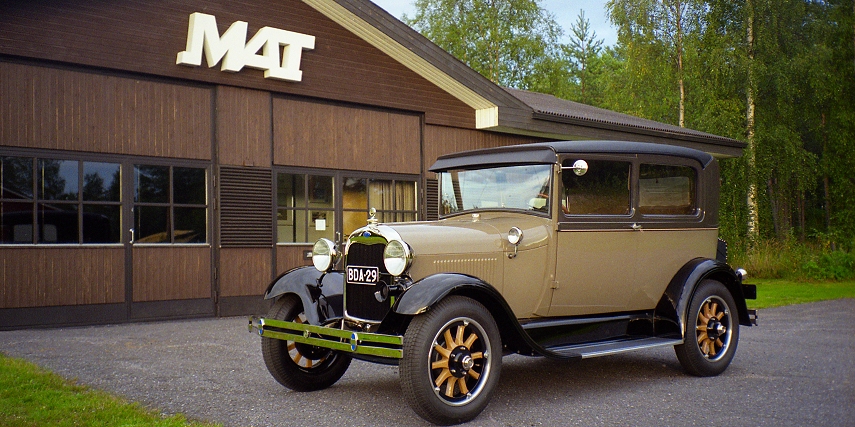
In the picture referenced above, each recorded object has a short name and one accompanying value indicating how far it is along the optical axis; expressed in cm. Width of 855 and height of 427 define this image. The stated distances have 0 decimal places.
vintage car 499
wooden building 934
